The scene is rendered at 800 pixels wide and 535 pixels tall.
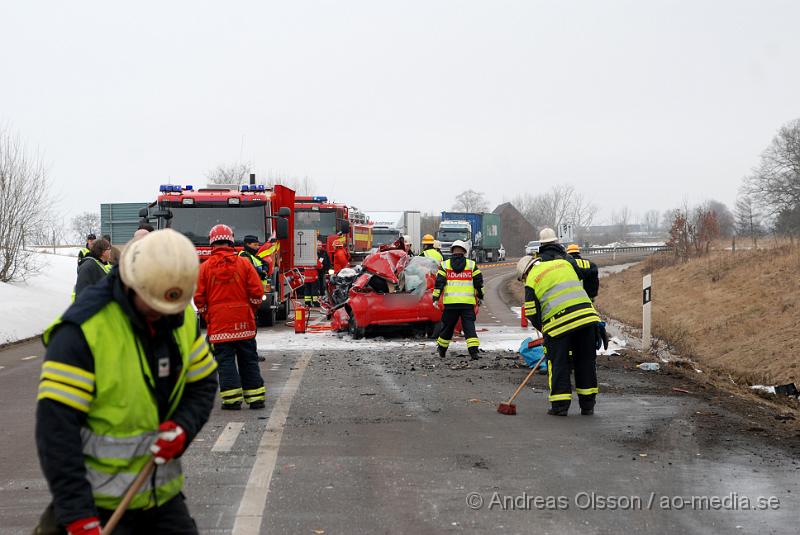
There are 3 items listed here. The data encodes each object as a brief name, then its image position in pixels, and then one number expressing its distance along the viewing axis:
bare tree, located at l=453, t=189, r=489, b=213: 140.62
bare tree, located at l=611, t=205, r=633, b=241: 154.50
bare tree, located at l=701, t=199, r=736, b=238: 61.45
